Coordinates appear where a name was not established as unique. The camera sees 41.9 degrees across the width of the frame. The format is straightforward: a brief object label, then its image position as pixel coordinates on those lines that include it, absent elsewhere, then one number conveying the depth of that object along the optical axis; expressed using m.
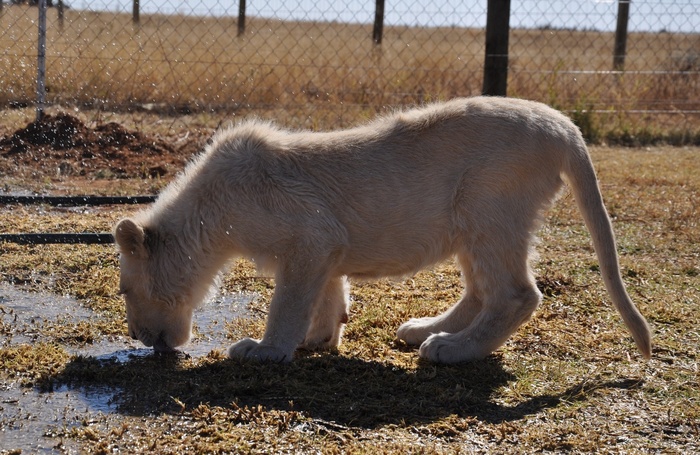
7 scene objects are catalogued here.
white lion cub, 4.13
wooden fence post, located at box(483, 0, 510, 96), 9.18
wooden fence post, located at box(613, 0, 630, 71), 14.13
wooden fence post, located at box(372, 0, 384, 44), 12.46
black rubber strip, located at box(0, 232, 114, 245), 5.79
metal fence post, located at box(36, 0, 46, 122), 9.01
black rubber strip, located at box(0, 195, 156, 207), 6.79
